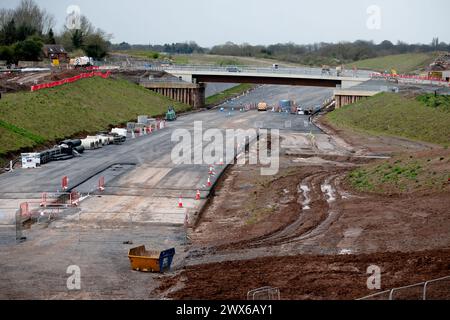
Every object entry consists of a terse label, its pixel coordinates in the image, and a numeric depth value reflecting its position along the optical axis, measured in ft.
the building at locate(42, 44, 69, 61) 405.59
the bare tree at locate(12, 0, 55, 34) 545.44
